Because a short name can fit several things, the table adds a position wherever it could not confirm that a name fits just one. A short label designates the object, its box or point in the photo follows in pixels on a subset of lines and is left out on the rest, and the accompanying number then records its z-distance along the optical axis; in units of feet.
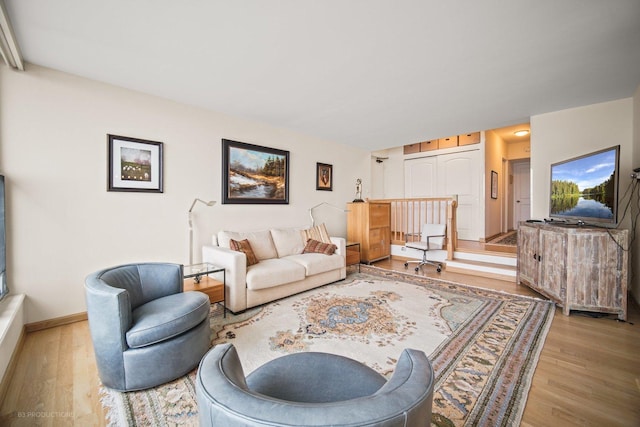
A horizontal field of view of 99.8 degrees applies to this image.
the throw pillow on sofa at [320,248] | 13.46
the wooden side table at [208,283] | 8.96
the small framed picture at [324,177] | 17.01
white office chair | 15.92
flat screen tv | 8.80
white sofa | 9.56
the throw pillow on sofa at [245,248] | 10.80
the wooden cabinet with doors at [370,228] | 17.48
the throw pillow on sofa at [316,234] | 14.39
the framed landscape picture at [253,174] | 12.60
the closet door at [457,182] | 20.42
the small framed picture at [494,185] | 21.41
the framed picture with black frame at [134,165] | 9.53
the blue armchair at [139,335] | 5.54
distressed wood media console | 8.65
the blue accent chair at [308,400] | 1.92
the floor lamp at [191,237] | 10.94
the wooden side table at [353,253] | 15.38
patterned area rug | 5.15
